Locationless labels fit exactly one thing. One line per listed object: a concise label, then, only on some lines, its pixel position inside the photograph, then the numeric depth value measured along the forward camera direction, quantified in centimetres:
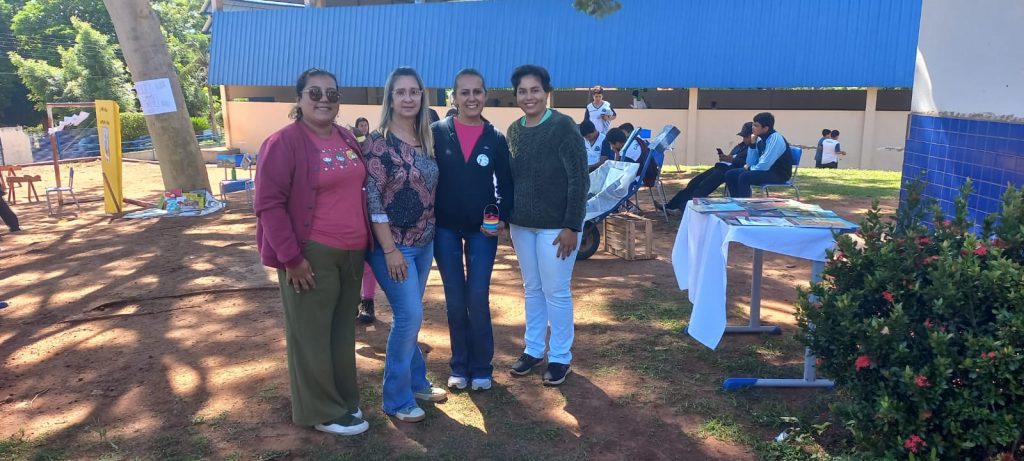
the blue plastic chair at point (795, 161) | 835
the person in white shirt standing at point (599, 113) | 1231
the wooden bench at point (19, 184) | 1256
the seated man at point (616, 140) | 901
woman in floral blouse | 338
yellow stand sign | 1096
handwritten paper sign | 1098
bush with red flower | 251
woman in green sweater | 380
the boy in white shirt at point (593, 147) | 914
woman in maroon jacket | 311
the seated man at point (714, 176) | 938
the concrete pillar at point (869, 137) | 1756
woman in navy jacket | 361
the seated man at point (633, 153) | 840
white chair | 1152
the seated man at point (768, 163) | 827
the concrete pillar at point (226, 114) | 2380
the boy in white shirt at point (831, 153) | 1577
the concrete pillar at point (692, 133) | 1916
